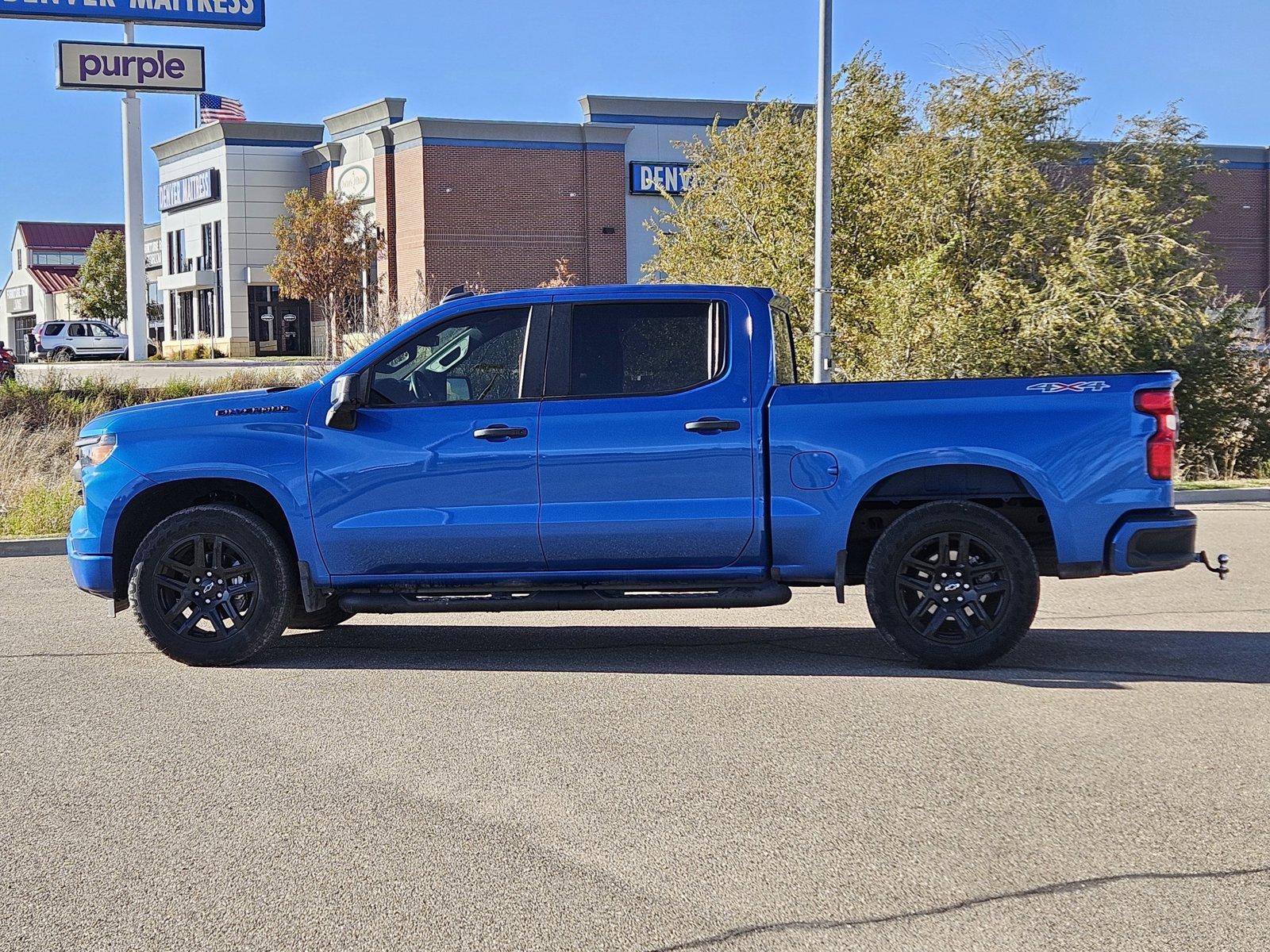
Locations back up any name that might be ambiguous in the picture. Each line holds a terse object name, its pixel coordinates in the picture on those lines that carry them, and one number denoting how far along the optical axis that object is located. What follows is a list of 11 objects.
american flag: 64.50
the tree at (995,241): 20.30
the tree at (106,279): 79.81
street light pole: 17.75
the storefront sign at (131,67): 57.72
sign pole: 59.78
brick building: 57.44
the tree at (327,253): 56.50
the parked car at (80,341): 57.66
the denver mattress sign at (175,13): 54.28
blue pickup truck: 7.47
